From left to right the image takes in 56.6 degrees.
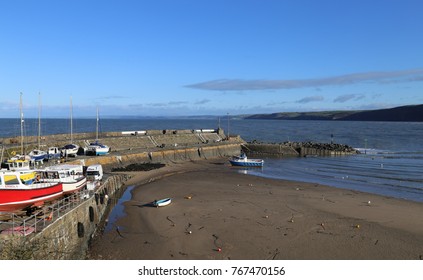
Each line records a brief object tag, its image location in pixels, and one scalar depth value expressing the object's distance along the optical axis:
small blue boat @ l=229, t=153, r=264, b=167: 49.97
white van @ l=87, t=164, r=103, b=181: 27.77
